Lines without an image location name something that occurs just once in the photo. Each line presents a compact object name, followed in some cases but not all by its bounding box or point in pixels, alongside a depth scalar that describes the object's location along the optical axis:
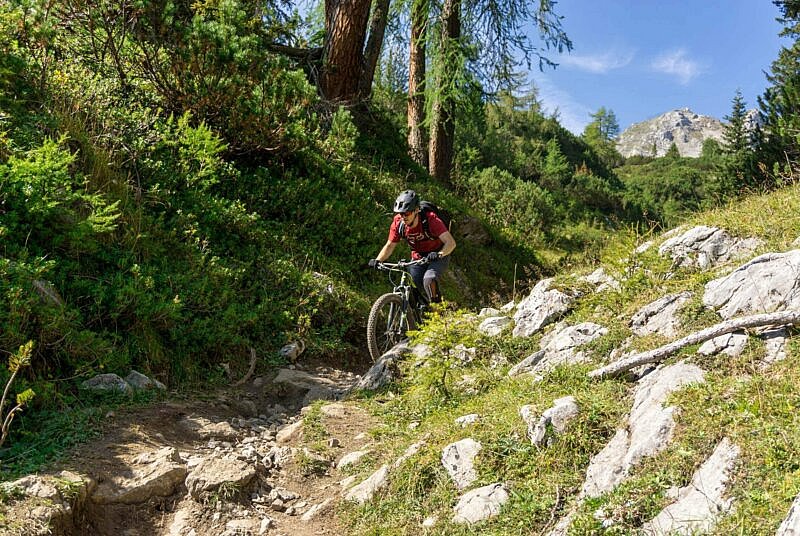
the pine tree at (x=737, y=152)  24.38
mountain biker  6.75
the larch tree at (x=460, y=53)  12.47
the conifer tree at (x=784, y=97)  22.19
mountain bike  7.03
